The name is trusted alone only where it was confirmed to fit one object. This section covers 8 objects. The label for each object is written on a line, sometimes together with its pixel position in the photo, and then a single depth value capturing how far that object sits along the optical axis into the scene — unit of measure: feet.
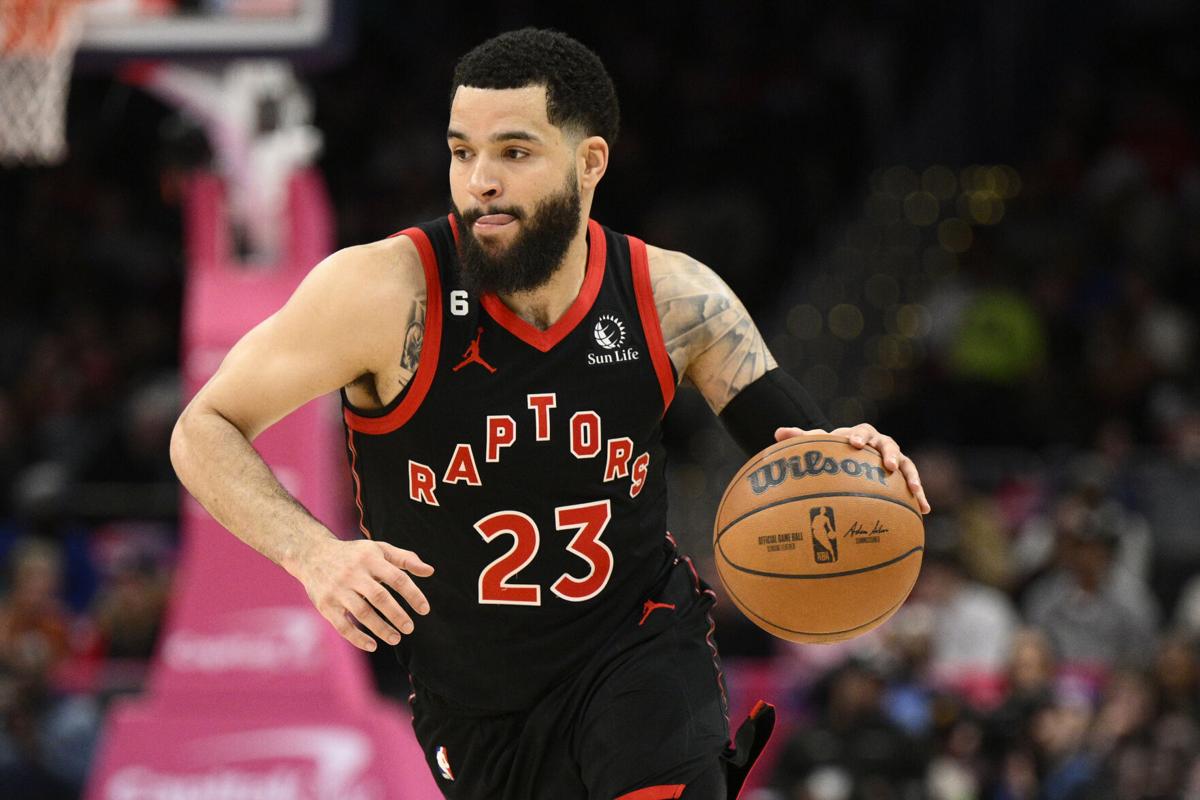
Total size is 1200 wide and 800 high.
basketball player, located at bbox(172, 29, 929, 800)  25.11
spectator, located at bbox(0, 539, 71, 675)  60.39
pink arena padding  49.78
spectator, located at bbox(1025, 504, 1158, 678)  60.23
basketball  25.90
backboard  51.29
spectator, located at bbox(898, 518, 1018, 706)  60.54
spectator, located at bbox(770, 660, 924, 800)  52.95
